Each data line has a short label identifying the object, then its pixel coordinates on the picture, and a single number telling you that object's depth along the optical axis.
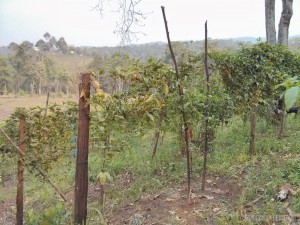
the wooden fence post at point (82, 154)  2.27
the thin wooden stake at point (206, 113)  2.87
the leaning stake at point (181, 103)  2.56
